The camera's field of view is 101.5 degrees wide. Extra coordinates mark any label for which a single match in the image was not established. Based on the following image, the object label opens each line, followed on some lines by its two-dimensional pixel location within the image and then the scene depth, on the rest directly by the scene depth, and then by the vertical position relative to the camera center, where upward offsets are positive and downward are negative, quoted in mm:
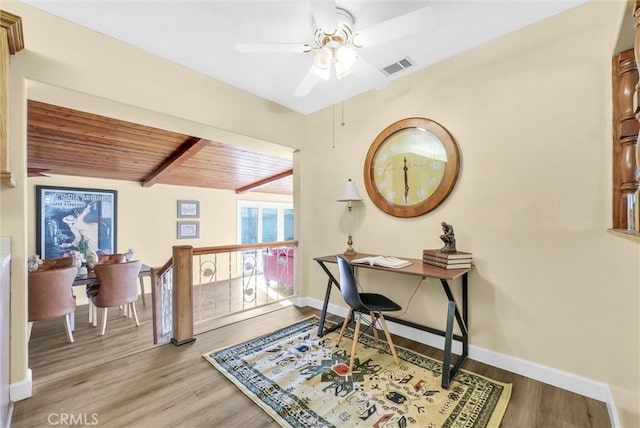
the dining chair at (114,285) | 3057 -891
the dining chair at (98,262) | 3294 -747
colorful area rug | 1562 -1234
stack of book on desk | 2034 -378
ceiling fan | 1402 +1068
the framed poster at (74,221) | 4078 -156
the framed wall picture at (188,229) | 5725 -402
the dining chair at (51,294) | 2516 -823
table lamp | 2809 +180
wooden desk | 1824 -822
